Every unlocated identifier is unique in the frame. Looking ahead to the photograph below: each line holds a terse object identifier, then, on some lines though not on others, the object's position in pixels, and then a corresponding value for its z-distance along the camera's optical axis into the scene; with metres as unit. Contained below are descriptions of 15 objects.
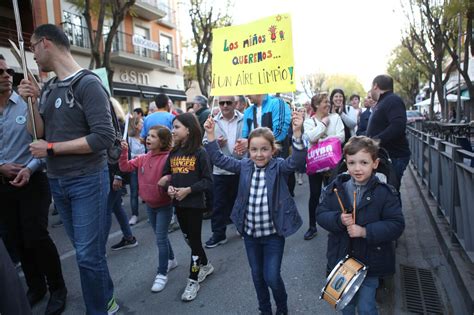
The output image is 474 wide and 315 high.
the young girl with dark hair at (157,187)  3.67
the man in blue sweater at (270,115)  4.43
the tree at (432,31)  14.84
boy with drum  2.34
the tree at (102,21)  10.20
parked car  34.51
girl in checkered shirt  2.78
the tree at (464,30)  10.17
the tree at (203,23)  18.38
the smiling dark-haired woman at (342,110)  5.86
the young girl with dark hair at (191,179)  3.52
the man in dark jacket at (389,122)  4.07
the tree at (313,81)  57.00
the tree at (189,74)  37.94
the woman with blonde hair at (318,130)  4.41
